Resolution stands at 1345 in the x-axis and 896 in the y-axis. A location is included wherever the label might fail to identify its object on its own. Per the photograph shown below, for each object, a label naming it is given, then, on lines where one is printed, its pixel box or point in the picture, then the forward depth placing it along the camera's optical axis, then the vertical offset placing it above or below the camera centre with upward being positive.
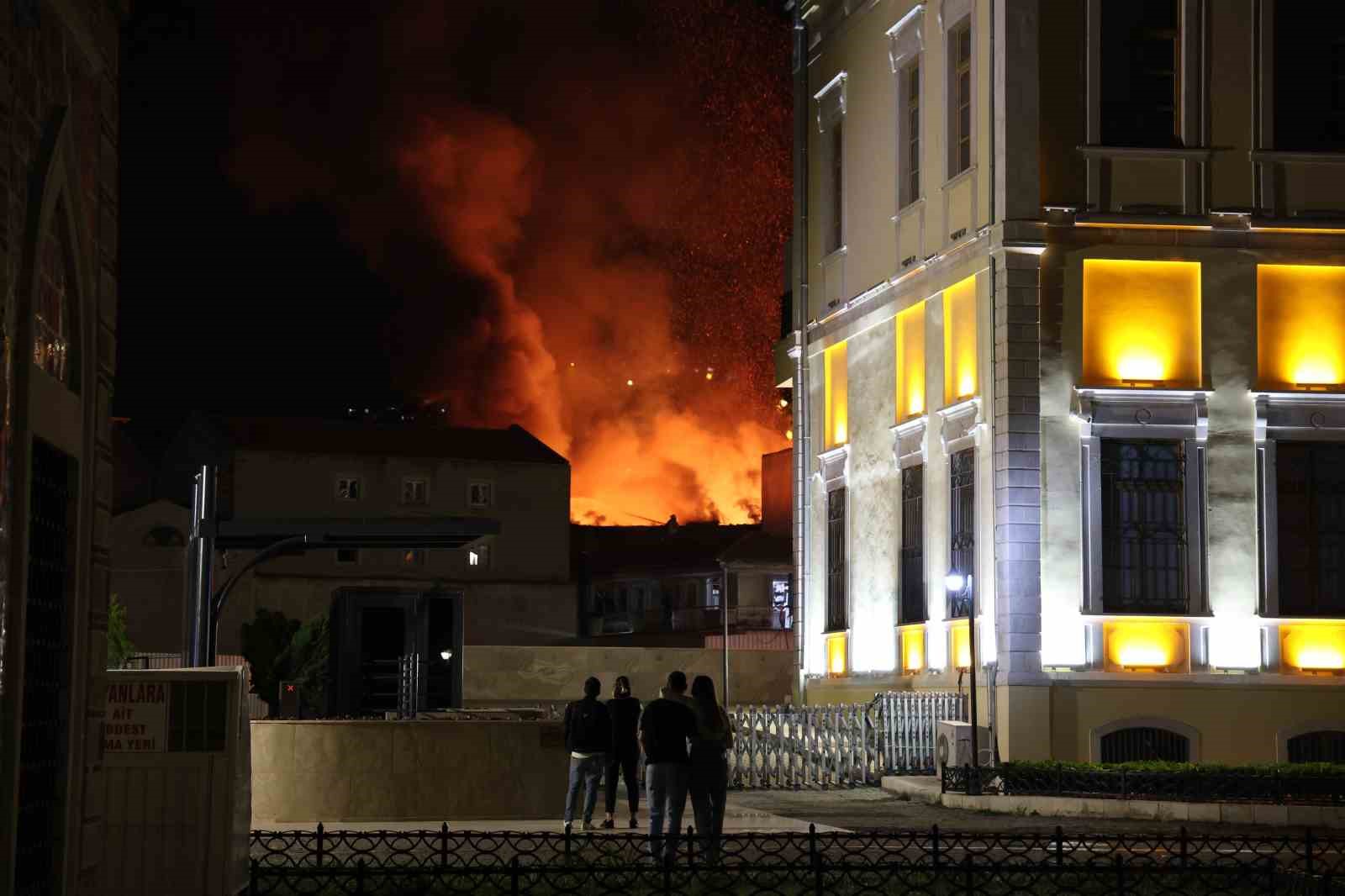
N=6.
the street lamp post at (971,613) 26.81 +0.60
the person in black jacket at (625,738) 23.53 -0.88
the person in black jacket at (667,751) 18.12 -0.79
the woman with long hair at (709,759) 18.05 -0.86
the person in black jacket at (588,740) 22.39 -0.86
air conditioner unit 28.89 -1.15
